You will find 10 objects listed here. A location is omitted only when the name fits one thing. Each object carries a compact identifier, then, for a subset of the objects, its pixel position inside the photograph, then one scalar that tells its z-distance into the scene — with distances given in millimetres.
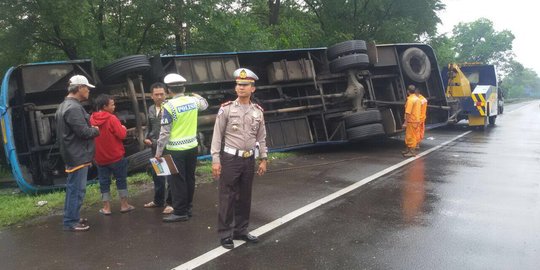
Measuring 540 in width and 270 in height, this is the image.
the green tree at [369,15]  18062
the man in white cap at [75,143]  4480
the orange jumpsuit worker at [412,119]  9203
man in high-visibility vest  4754
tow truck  15062
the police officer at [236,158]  4082
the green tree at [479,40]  55094
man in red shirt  5082
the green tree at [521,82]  71500
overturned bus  6738
